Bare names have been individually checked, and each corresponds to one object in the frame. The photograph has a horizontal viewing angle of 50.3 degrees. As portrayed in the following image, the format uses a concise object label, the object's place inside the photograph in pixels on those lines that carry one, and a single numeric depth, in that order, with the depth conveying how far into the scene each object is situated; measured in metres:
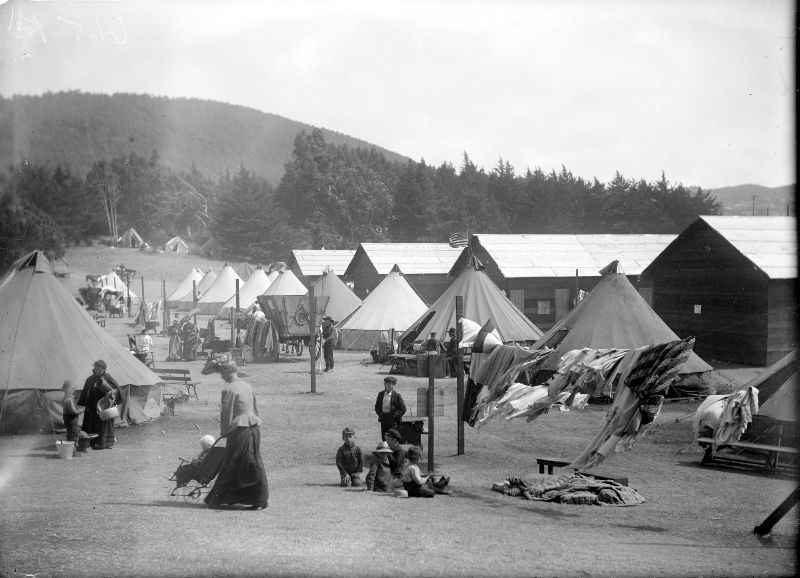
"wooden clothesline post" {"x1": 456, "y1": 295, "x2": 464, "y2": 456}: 13.98
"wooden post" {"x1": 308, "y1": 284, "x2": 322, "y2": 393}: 20.55
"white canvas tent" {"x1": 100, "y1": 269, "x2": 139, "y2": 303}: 57.69
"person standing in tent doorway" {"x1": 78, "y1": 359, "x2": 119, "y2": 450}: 14.14
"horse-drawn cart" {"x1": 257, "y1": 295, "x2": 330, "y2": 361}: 29.31
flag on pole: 28.60
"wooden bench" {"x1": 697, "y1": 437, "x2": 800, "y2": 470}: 12.64
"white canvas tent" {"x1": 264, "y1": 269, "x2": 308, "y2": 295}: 37.53
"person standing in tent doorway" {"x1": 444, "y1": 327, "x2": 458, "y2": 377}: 21.70
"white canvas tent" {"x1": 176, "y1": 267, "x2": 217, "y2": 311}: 49.72
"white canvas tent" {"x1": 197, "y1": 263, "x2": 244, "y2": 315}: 46.34
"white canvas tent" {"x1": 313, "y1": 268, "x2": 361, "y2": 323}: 34.75
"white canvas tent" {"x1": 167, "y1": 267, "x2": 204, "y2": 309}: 50.95
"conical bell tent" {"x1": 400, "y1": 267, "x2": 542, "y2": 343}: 25.08
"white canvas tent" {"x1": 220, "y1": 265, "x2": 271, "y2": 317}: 42.75
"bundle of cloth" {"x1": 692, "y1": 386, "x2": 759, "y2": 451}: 12.26
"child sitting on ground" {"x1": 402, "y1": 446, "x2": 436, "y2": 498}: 11.15
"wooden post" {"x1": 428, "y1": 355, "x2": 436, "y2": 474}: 12.79
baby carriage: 9.87
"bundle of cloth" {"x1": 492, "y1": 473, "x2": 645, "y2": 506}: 10.86
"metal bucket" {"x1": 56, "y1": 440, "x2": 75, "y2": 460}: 13.34
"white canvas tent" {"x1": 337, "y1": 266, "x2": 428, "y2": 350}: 30.46
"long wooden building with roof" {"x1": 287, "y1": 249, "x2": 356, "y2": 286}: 50.41
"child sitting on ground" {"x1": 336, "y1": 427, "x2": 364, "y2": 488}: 11.62
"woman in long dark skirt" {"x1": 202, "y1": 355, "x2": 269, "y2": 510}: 9.57
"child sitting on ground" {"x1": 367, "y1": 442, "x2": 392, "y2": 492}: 11.39
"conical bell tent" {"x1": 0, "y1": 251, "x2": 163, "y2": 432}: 15.40
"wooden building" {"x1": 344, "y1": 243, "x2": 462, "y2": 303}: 40.16
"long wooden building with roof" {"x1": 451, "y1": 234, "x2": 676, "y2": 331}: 35.38
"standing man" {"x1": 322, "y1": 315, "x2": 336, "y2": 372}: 24.84
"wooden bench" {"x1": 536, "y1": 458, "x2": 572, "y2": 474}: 12.26
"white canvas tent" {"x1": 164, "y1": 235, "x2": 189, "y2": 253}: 84.53
